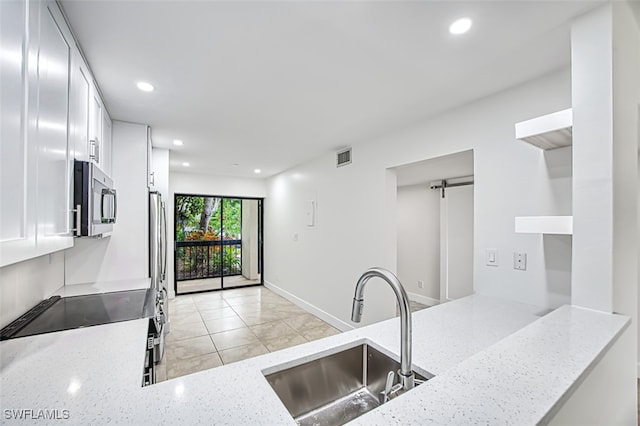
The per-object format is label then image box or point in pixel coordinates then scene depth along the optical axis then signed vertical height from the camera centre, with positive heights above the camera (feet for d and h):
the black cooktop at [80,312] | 4.89 -2.00
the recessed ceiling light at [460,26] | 4.62 +3.16
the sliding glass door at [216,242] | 19.61 -2.00
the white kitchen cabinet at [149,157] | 9.75 +1.98
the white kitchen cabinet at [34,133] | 2.77 +0.96
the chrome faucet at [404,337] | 3.22 -1.38
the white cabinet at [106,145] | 7.71 +2.05
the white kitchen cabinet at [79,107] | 4.84 +1.99
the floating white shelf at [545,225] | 4.80 -0.16
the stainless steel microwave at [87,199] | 4.73 +0.28
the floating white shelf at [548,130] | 4.77 +1.50
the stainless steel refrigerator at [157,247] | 9.08 -1.07
